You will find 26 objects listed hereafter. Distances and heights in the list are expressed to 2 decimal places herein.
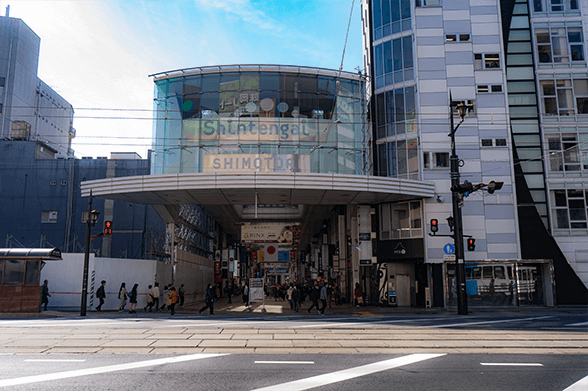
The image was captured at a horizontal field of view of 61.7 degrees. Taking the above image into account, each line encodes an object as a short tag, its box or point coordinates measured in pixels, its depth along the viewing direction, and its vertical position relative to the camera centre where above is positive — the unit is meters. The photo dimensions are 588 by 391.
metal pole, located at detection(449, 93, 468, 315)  23.53 +1.13
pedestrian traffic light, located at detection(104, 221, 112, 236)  23.80 +1.92
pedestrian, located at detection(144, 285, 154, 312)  26.94 -1.81
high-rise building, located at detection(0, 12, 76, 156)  56.41 +22.27
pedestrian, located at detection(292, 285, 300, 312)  27.41 -1.65
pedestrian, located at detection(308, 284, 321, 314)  25.88 -1.44
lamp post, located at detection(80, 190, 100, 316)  23.31 +0.39
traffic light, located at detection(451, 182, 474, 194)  22.93 +3.70
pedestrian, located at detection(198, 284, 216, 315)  24.59 -1.53
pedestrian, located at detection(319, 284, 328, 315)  25.09 -1.55
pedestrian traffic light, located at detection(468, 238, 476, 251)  24.88 +1.21
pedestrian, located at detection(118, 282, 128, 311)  26.20 -1.49
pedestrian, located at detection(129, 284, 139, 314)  25.36 -1.49
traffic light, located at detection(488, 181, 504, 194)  22.41 +3.71
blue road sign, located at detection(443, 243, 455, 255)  26.22 +1.01
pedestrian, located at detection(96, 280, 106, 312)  25.91 -1.36
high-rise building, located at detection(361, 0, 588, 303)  29.41 +9.04
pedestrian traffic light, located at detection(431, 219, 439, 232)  24.22 +2.07
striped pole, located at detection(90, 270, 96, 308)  26.76 -1.30
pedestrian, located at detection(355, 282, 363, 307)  30.69 -1.71
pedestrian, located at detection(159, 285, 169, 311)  29.20 -1.72
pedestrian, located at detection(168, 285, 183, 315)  24.44 -1.54
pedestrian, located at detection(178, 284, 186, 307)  29.58 -1.57
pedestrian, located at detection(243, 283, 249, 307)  33.16 -1.77
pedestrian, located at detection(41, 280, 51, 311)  24.33 -1.23
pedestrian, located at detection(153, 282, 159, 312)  27.06 -1.48
